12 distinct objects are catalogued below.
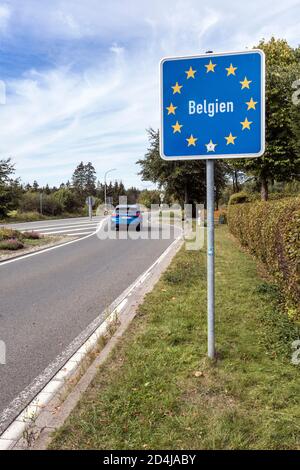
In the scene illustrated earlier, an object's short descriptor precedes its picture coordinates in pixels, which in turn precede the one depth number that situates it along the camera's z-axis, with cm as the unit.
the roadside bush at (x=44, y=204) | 4903
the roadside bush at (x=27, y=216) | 4045
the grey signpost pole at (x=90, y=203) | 3550
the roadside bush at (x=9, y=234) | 1575
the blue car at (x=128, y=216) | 2152
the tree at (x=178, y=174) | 2786
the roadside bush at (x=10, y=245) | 1430
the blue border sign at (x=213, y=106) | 355
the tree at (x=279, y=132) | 1733
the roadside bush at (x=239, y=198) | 2312
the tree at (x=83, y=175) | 11144
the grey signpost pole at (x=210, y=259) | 389
